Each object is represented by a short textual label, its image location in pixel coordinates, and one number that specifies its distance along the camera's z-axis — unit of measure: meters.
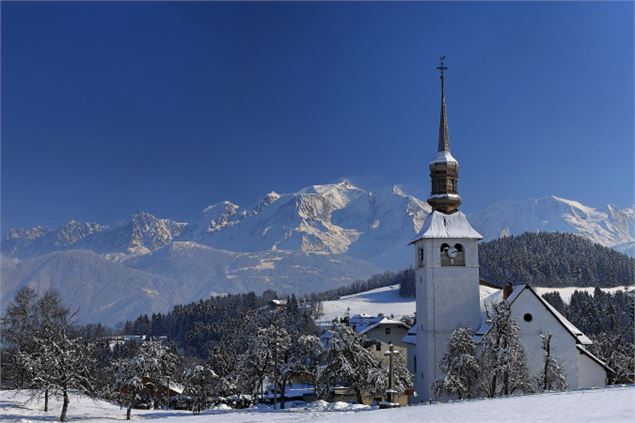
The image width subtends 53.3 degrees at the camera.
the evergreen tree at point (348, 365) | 45.34
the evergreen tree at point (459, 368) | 43.50
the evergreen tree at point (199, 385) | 56.26
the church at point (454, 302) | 47.19
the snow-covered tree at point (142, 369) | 46.69
